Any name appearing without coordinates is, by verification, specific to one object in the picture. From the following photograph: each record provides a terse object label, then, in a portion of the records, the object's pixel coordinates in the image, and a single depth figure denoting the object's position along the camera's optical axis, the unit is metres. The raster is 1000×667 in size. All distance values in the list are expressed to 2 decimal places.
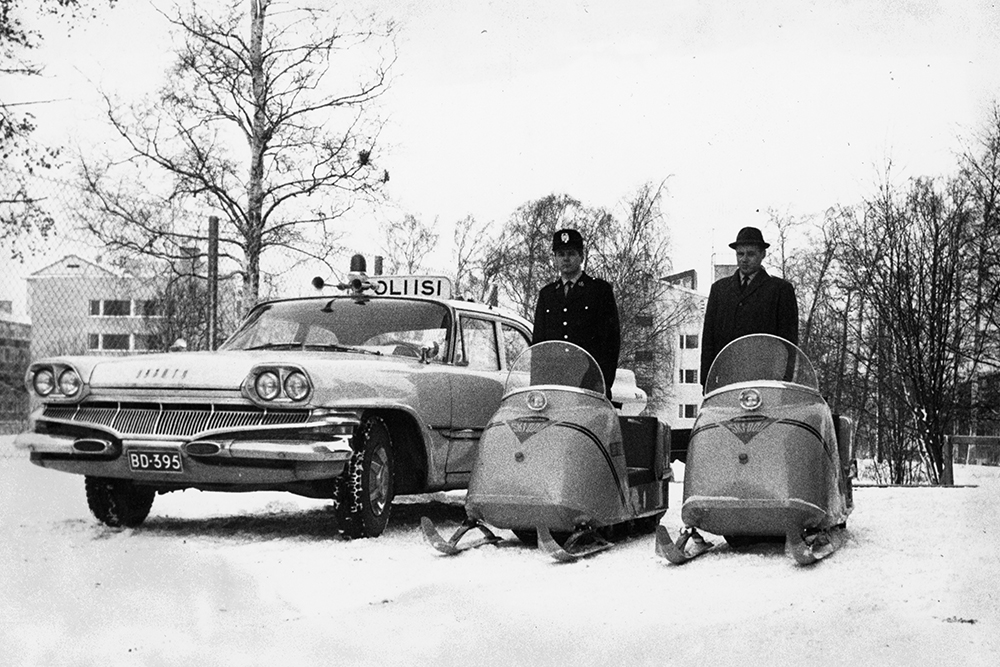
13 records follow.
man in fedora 7.92
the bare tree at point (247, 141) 16.52
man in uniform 8.30
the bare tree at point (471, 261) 40.66
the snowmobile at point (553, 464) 7.01
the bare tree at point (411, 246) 34.28
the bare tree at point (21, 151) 11.16
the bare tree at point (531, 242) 41.12
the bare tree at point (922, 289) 25.38
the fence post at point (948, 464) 23.56
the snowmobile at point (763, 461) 6.66
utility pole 14.16
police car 7.17
